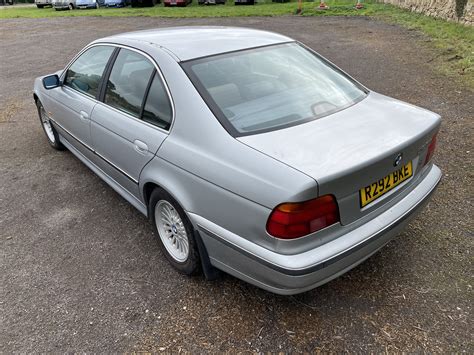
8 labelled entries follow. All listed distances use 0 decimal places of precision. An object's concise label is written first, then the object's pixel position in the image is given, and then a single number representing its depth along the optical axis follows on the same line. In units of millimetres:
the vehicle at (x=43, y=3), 29631
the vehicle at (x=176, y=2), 23625
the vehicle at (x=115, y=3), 25469
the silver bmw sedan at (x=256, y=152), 1959
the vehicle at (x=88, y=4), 25875
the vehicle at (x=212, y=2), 23891
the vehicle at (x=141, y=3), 24625
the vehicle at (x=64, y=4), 26562
